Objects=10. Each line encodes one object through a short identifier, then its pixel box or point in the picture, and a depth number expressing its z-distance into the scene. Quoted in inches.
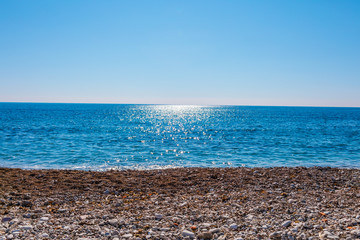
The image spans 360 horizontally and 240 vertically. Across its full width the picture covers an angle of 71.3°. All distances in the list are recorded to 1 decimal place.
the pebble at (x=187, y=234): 264.4
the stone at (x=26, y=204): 367.8
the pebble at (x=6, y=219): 304.1
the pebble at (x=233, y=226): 284.3
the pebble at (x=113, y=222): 294.5
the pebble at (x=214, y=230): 273.5
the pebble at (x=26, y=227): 275.0
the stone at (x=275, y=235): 258.7
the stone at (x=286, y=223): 288.4
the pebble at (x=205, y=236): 261.9
